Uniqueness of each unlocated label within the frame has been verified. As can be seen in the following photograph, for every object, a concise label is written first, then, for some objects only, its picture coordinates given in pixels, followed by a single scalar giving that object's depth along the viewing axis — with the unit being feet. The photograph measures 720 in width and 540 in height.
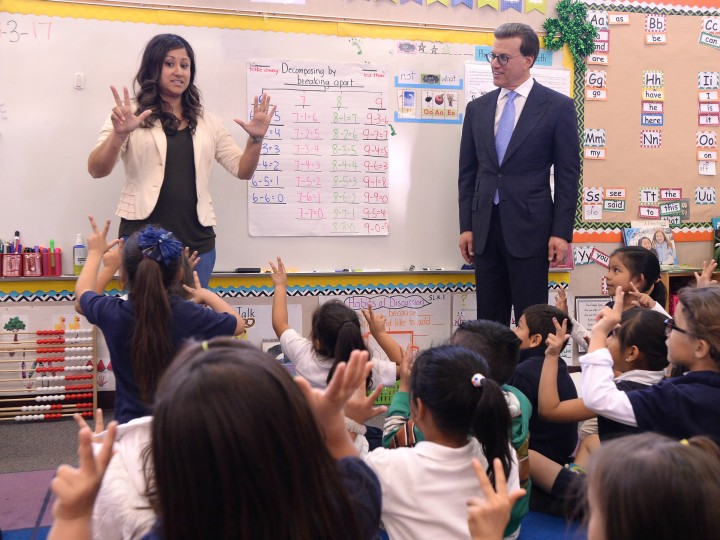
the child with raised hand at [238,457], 2.64
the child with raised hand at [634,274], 10.07
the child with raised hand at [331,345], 7.29
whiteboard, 11.09
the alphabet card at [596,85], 13.42
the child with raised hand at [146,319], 5.96
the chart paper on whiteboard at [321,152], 12.01
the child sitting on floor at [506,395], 5.99
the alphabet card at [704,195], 14.21
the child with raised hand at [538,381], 7.90
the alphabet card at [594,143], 13.55
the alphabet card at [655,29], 13.70
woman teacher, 9.50
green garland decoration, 12.97
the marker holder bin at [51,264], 11.16
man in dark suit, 10.77
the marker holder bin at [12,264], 10.99
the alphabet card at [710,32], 14.07
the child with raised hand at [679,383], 5.49
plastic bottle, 11.19
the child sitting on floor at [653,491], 2.95
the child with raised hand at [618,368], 7.14
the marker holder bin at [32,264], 11.07
